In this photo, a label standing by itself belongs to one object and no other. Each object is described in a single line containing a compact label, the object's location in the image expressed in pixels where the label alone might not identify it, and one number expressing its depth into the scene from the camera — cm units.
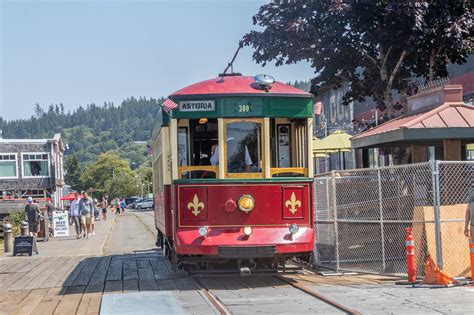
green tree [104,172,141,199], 13312
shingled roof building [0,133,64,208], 6700
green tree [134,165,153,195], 13329
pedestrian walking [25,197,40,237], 2675
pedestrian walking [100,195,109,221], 5696
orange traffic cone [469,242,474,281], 1147
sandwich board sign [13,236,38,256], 2152
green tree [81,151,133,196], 14312
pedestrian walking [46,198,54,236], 3180
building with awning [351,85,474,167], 1379
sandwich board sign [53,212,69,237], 3058
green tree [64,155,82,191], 14375
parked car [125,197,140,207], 10692
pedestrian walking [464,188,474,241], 1132
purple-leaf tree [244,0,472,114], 1755
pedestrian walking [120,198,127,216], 7231
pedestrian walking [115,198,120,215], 7250
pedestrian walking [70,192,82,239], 2900
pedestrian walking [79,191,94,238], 2795
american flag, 1266
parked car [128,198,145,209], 9606
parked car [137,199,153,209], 9132
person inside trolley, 1257
